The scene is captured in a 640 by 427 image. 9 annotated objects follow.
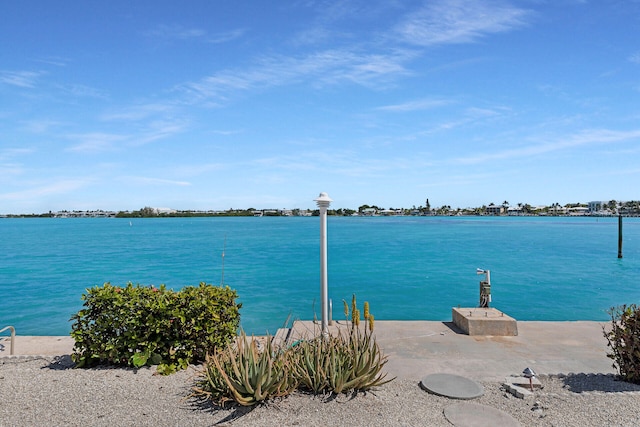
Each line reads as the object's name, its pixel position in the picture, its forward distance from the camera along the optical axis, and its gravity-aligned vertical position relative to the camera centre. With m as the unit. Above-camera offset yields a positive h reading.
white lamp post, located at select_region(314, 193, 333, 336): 6.61 -0.51
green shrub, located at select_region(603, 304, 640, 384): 5.41 -1.67
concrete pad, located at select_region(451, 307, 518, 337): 8.30 -2.14
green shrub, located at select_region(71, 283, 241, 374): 5.79 -1.52
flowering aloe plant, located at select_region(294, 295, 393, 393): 4.95 -1.76
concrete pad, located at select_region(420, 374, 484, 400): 5.11 -2.14
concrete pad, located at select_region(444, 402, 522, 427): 4.37 -2.11
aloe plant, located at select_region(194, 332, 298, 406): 4.65 -1.80
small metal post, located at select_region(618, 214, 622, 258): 37.72 -2.61
